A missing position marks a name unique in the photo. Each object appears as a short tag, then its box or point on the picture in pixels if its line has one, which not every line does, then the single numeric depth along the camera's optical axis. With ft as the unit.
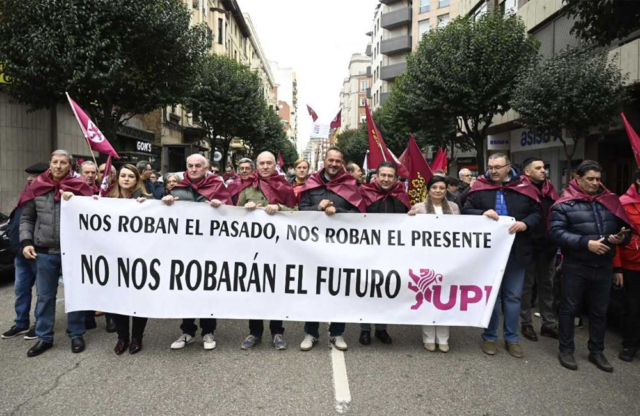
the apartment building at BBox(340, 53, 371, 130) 294.70
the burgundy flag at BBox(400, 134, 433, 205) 20.02
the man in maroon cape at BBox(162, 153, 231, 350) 15.24
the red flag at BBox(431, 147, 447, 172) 28.14
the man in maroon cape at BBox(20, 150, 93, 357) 14.82
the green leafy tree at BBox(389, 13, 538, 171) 50.19
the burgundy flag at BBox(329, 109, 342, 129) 84.53
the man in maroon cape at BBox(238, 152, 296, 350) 15.41
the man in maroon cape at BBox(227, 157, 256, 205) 21.34
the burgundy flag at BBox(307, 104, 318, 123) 117.91
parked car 23.91
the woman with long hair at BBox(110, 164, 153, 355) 14.82
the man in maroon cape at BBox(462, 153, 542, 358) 15.02
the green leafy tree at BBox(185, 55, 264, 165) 83.30
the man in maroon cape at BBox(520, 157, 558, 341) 17.16
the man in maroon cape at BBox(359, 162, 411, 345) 15.79
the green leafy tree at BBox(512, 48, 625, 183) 36.58
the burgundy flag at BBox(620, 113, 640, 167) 14.49
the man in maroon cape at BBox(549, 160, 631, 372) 13.88
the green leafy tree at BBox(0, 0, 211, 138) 37.42
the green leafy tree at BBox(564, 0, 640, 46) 21.90
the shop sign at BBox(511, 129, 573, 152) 59.52
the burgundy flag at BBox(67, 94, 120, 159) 22.41
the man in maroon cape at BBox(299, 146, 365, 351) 15.44
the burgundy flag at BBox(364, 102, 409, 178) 19.95
